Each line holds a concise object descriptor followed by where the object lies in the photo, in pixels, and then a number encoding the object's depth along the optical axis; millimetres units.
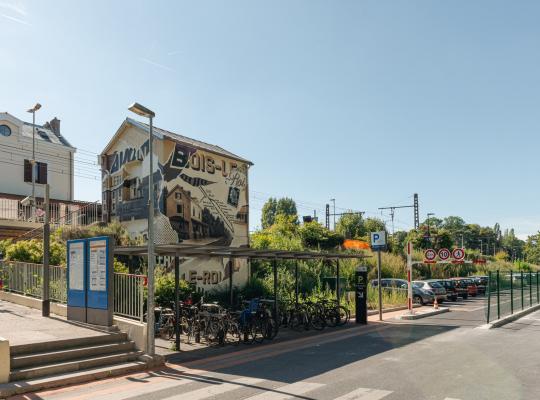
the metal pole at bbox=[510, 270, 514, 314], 21188
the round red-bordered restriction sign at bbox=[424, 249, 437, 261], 23109
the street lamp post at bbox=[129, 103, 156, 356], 11234
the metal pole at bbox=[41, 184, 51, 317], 14031
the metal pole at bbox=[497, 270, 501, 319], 18844
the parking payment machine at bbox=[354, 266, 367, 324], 18734
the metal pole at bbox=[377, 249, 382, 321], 20016
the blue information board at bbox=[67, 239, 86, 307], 13133
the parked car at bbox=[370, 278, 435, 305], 27594
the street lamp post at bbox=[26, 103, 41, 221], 27812
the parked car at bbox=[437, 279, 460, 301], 31078
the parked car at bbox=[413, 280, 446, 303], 28094
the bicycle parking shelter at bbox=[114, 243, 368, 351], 12547
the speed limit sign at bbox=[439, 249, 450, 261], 25766
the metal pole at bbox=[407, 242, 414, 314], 20422
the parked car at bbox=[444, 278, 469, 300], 32575
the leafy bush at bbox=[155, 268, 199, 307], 17250
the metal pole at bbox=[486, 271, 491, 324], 17930
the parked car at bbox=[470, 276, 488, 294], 37100
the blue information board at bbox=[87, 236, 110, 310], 12320
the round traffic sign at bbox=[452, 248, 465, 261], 26095
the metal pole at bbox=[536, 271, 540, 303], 27031
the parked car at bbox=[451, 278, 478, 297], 33875
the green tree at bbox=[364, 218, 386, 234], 66438
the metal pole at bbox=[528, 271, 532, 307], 25016
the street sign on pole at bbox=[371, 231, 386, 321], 19984
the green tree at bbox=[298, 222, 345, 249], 42219
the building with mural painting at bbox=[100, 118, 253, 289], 23953
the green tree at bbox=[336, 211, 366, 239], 64250
